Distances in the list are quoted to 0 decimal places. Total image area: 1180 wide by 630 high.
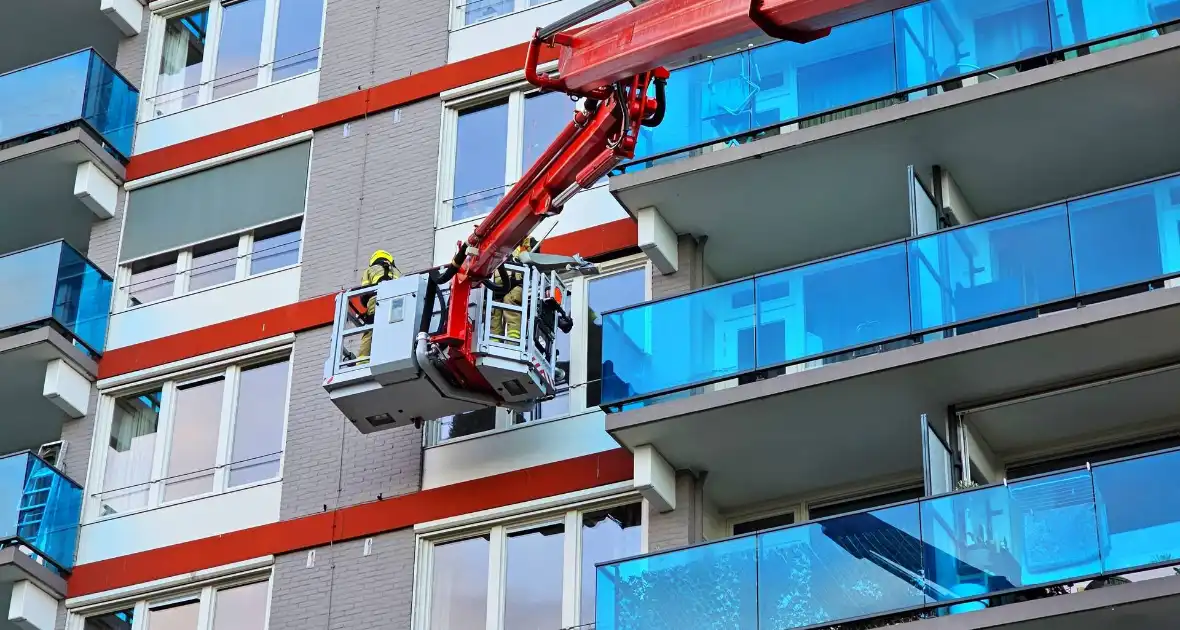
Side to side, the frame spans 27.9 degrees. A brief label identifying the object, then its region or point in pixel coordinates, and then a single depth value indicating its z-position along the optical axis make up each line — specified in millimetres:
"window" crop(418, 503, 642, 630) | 25328
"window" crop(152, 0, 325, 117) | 31266
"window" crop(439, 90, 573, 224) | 28406
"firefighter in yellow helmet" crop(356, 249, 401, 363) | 26766
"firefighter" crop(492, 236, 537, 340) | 25859
